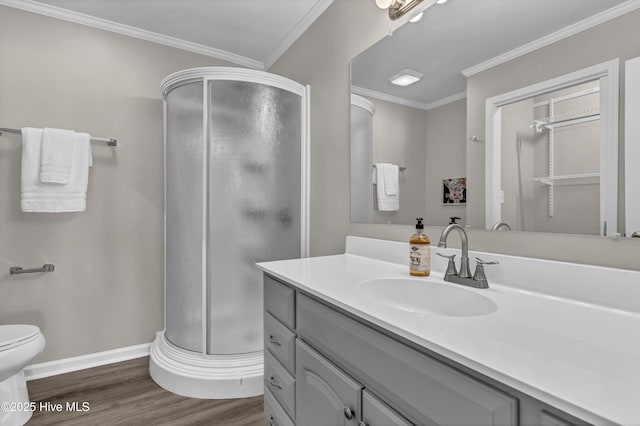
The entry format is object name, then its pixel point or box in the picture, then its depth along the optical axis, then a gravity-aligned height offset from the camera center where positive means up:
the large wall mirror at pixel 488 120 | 0.91 +0.34
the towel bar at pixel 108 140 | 2.20 +0.48
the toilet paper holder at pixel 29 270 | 2.02 -0.38
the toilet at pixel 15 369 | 1.55 -0.79
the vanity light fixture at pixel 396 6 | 1.42 +0.93
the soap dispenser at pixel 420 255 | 1.20 -0.17
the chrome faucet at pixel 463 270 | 1.03 -0.20
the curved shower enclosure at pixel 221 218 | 1.93 -0.05
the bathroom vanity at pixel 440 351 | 0.49 -0.27
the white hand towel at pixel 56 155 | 1.96 +0.34
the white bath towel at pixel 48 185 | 1.94 +0.16
